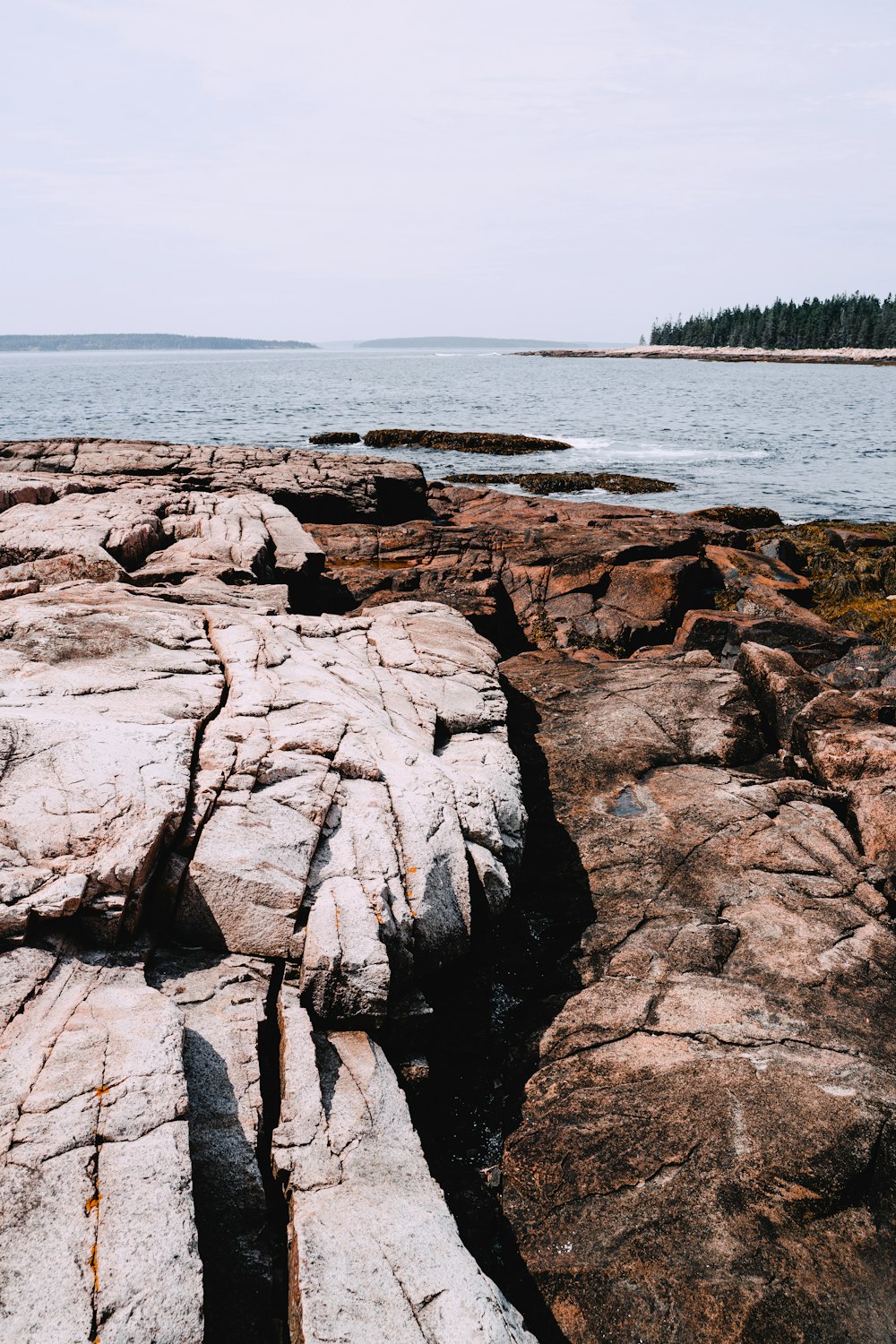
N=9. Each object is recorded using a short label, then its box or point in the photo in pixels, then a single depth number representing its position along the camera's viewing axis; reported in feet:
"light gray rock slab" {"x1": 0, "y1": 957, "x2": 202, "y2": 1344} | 11.82
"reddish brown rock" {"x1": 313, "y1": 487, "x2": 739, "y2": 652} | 55.26
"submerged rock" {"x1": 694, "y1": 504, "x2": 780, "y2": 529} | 93.86
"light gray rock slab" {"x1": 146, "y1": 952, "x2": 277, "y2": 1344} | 13.66
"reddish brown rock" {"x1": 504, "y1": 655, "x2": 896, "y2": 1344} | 16.43
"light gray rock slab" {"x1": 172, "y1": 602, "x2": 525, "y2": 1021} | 20.17
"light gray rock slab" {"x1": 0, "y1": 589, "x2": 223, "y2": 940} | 18.61
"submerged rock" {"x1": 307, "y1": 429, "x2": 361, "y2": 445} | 154.10
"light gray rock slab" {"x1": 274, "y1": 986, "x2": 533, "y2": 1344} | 12.96
